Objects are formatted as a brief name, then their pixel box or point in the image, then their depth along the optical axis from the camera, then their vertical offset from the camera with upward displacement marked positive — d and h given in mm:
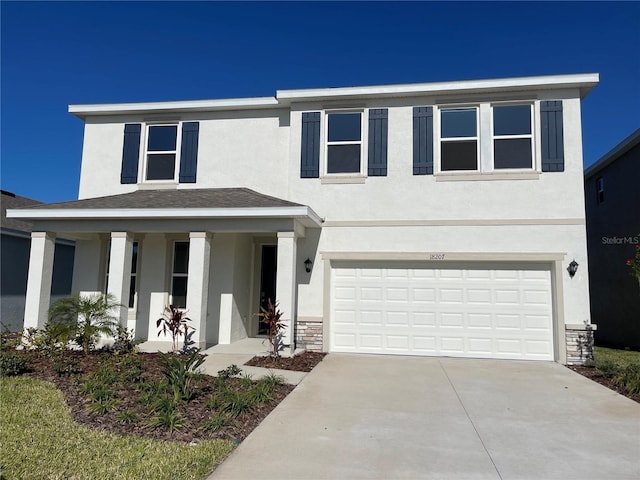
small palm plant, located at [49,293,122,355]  8980 -835
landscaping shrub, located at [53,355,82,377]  7336 -1545
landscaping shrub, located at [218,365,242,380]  7121 -1531
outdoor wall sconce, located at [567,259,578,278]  9430 +508
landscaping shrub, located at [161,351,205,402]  5727 -1353
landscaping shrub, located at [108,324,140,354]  9266 -1352
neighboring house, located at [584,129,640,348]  13086 +1766
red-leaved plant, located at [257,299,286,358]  9055 -884
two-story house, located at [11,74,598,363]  9648 +1305
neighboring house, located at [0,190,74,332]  12609 +290
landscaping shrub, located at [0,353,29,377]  7191 -1484
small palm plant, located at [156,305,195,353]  9141 -907
